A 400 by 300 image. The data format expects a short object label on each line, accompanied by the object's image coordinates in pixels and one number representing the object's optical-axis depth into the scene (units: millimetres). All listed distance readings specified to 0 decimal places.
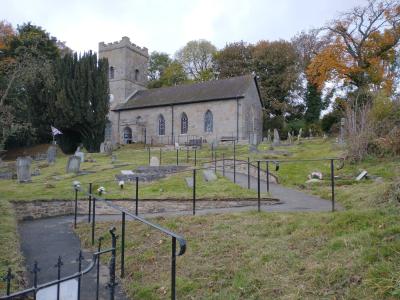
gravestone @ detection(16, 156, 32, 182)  18656
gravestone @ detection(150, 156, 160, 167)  21550
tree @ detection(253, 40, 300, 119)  48688
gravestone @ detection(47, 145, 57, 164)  28119
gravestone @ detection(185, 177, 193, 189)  14973
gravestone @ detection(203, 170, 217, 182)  15836
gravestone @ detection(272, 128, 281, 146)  31238
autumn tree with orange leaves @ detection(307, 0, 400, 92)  35188
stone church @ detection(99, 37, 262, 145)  39969
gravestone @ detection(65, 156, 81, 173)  21359
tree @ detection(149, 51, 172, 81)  63938
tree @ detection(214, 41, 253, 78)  51562
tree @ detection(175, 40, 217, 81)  57750
